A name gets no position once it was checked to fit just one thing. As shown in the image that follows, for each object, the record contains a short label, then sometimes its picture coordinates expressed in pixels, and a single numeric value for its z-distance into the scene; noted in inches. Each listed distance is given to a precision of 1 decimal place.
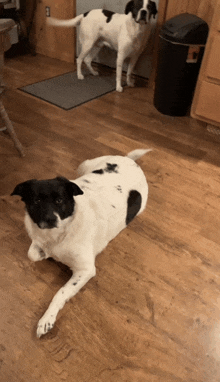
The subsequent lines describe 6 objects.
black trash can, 103.6
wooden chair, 70.7
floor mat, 126.6
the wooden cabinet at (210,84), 95.1
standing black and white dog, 120.9
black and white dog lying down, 48.0
